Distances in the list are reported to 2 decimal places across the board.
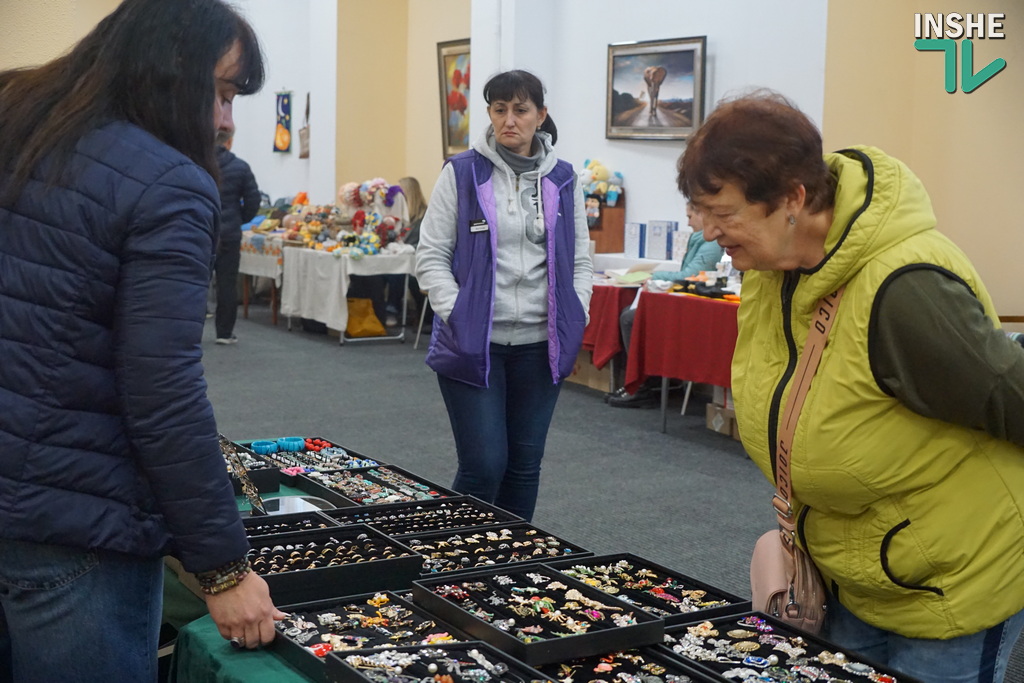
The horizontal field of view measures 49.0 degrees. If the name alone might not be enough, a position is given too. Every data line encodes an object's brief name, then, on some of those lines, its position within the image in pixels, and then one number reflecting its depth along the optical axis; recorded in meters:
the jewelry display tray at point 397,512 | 2.26
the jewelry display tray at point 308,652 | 1.53
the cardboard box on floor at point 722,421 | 5.98
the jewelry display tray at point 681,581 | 1.80
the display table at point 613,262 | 7.99
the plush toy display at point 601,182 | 8.33
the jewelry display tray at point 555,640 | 1.58
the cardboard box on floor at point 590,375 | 7.22
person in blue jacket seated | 6.59
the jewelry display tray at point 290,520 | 2.13
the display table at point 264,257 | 9.88
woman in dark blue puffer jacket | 1.36
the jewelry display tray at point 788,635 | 1.58
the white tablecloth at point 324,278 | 8.95
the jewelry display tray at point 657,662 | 1.57
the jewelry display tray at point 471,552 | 1.91
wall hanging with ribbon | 13.12
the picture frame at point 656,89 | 7.78
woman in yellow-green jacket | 1.51
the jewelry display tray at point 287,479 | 2.64
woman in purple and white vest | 2.97
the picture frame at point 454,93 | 10.53
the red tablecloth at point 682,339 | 5.59
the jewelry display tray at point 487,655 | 1.46
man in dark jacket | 8.05
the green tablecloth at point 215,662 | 1.57
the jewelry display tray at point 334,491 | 2.45
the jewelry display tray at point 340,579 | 1.81
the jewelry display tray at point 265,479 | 2.54
